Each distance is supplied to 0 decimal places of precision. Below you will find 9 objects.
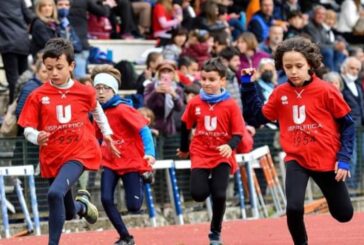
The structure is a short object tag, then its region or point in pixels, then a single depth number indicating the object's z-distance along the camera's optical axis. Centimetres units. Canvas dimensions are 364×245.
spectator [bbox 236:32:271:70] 2186
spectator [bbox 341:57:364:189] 2145
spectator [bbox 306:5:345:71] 2428
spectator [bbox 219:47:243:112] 2002
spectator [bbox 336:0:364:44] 2739
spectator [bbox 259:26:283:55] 2308
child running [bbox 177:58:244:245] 1427
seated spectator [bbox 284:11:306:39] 2427
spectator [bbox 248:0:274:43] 2402
